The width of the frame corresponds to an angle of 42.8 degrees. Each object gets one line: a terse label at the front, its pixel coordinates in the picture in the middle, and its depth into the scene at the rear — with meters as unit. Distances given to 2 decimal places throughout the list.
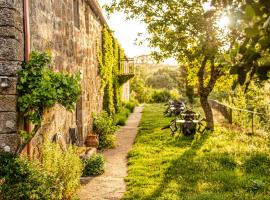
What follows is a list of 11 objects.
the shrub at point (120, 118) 15.60
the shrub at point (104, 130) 10.53
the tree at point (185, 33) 11.12
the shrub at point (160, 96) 36.03
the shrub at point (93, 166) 7.17
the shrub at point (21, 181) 4.05
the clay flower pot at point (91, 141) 9.86
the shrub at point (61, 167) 4.92
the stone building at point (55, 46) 4.38
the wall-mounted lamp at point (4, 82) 4.35
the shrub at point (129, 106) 23.09
